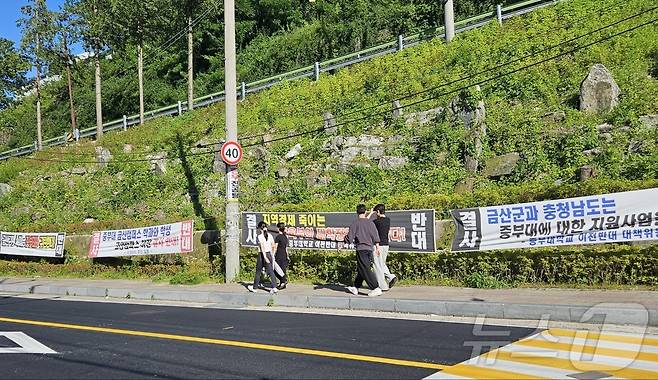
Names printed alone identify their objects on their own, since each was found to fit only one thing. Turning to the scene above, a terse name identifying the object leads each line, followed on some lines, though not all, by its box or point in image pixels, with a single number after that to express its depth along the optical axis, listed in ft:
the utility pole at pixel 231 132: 46.85
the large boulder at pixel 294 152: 77.15
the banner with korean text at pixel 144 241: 54.13
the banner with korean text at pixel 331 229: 38.42
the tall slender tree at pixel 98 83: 120.37
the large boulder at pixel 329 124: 78.05
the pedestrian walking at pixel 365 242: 35.53
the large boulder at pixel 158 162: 94.32
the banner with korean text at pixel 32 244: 68.28
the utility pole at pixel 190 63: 117.29
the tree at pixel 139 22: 118.32
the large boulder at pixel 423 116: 69.31
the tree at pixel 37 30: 122.01
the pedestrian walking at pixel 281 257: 42.11
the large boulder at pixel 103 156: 108.66
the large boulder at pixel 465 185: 54.35
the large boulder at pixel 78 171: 108.80
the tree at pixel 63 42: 122.93
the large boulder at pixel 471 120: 58.90
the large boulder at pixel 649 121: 51.26
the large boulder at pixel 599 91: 56.70
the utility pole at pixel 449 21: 87.20
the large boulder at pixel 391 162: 64.23
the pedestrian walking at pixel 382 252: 36.55
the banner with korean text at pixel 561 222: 30.81
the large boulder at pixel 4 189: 109.29
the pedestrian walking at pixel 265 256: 40.86
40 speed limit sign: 47.06
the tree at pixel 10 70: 135.13
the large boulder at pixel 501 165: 54.90
